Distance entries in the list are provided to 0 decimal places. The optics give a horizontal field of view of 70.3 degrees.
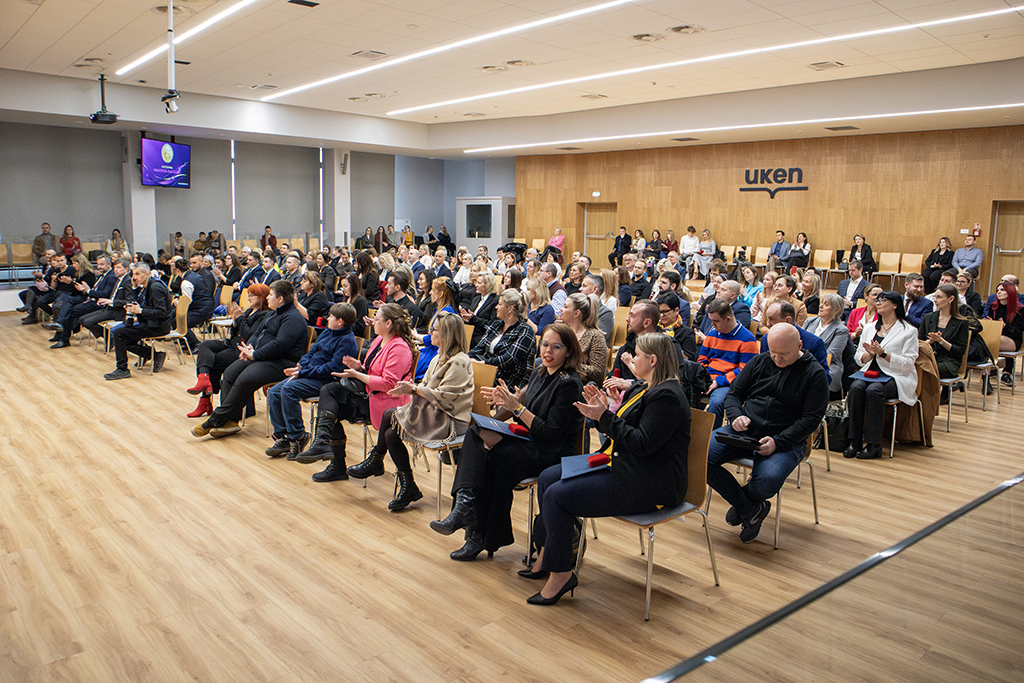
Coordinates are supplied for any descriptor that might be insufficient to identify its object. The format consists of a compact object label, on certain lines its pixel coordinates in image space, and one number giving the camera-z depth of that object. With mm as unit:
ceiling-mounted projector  11891
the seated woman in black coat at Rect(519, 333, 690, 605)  3271
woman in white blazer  5613
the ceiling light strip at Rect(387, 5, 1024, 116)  8445
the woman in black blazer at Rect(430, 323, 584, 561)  3709
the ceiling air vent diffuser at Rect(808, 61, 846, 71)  11035
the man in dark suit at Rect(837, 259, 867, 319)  10219
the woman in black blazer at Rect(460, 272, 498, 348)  6699
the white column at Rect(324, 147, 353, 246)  20734
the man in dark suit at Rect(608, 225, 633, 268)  18766
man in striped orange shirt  5105
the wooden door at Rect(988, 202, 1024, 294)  13805
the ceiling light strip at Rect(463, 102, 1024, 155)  11709
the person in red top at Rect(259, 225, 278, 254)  19297
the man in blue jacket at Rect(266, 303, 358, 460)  5500
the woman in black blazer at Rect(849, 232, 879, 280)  14891
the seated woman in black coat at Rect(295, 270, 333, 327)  7395
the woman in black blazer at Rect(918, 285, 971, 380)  6309
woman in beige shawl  4441
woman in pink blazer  4895
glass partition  1379
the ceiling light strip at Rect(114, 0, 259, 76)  8766
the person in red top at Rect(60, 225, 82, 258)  16422
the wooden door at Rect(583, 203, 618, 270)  20547
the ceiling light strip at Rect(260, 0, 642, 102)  8400
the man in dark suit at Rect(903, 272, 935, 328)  7172
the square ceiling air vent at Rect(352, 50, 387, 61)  10992
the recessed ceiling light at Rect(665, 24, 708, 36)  8899
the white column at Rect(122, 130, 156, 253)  17375
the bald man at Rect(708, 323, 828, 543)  3949
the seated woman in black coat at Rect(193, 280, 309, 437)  5922
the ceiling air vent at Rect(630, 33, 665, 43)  9391
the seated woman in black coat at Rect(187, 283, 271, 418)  6387
